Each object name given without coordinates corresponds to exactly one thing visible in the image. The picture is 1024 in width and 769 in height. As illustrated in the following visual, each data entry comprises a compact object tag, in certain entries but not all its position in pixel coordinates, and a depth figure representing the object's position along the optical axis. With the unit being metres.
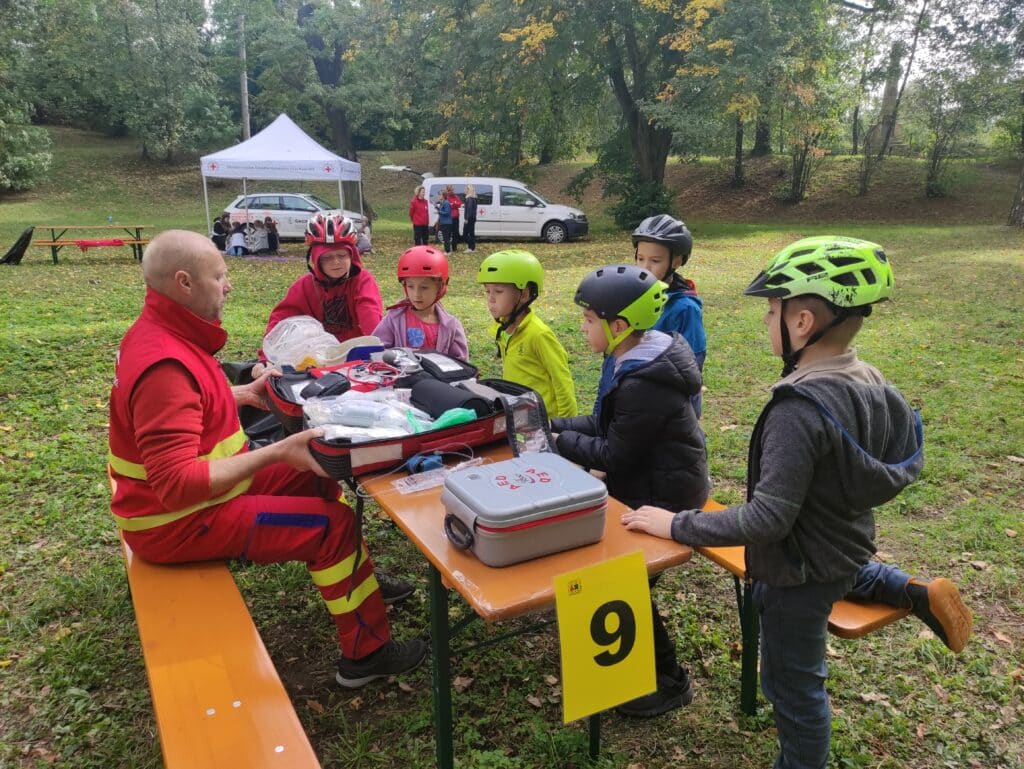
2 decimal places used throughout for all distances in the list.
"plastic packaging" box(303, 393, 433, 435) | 2.70
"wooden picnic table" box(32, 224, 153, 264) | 14.23
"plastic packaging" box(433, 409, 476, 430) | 2.71
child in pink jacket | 4.11
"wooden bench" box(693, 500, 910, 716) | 2.26
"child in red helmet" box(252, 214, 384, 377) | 4.50
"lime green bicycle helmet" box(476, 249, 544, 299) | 3.60
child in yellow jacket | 3.59
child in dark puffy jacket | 2.57
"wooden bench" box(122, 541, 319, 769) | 2.00
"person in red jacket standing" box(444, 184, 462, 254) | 17.28
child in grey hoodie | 1.93
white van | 19.44
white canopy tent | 17.02
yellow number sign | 1.95
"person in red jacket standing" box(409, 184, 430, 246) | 17.48
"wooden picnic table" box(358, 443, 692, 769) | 1.88
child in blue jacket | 3.66
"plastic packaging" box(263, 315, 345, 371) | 3.65
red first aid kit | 2.50
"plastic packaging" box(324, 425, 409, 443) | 2.53
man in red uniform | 2.41
